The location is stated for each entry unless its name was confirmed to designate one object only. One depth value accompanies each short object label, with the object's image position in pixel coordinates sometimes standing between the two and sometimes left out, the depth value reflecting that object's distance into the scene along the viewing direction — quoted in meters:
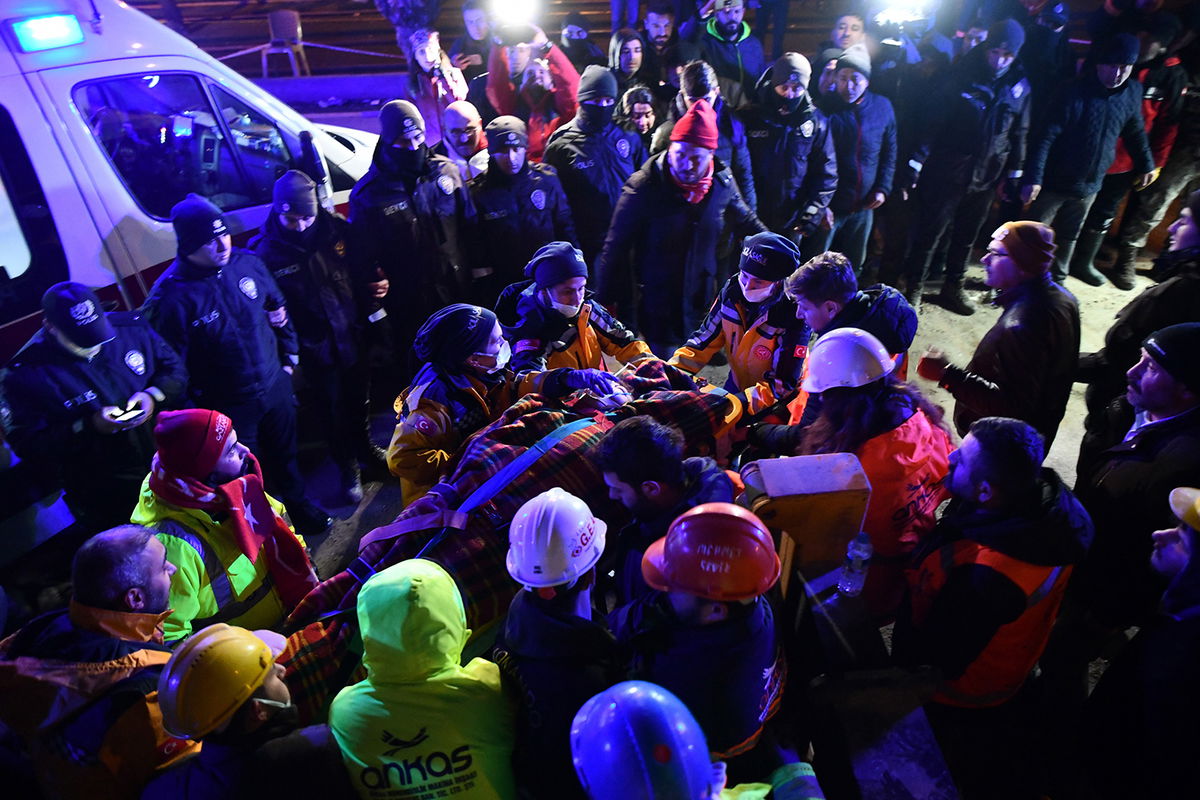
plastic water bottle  2.39
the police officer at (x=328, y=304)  4.30
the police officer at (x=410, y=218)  4.69
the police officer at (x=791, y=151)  5.46
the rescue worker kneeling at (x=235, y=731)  1.68
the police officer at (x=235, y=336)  3.69
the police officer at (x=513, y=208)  4.98
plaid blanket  2.21
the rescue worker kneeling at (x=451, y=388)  3.01
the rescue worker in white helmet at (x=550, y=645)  1.89
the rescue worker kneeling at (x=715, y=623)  1.83
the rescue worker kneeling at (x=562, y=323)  3.57
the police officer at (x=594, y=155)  5.44
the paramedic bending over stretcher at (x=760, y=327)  3.73
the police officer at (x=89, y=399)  3.17
